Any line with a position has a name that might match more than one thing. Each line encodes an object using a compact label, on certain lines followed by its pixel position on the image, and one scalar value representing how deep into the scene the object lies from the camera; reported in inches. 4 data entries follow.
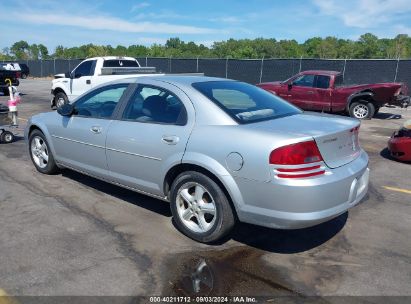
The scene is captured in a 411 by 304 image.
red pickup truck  503.2
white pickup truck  499.5
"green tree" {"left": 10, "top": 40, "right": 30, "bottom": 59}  5861.2
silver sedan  131.4
